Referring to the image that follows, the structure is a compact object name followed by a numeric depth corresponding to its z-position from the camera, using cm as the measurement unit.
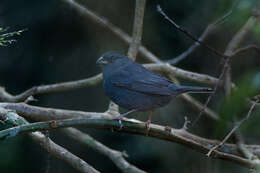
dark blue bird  834
